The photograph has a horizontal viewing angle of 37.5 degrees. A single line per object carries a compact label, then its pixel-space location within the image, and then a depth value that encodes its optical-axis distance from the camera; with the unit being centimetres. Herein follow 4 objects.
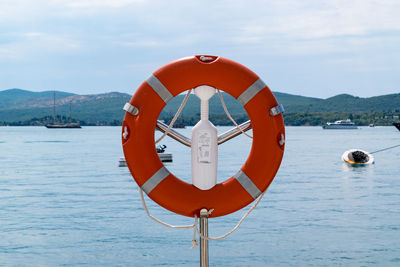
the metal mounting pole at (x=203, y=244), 366
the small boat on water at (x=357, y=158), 1992
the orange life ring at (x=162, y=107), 353
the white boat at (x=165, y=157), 2124
